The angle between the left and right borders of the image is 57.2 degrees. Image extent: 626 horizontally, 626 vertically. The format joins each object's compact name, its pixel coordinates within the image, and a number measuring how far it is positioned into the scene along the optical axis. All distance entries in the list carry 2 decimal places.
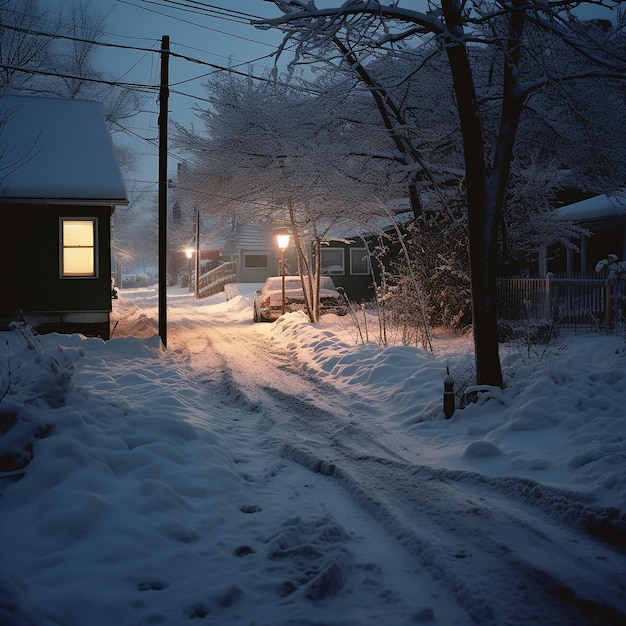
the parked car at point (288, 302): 21.17
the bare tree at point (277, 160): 15.36
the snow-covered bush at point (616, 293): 12.41
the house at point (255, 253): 42.91
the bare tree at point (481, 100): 7.24
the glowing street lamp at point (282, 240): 19.69
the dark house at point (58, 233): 15.11
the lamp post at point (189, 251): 43.02
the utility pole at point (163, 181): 14.38
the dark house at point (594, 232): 18.34
